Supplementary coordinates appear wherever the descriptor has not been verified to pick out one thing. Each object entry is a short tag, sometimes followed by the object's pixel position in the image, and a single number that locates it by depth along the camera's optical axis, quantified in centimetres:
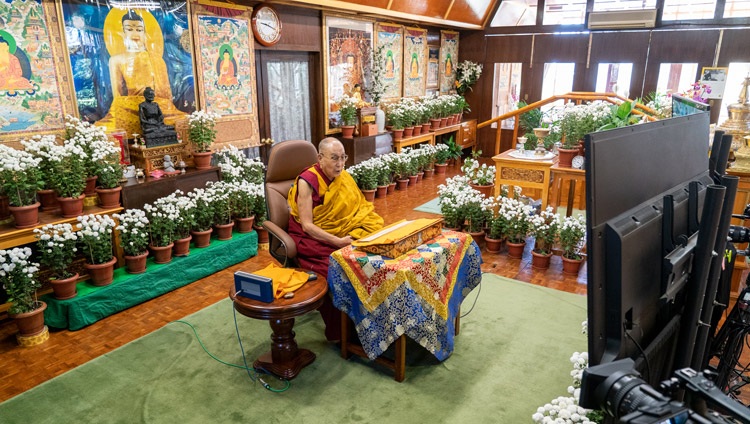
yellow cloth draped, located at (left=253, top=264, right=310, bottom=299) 268
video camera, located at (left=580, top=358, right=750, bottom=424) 70
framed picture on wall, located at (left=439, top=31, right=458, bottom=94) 952
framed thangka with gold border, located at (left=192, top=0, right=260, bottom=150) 509
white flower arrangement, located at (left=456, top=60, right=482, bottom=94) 988
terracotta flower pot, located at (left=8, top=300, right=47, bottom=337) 319
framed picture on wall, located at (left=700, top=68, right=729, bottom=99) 758
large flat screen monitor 86
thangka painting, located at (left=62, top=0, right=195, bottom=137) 409
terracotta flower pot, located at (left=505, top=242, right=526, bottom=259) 470
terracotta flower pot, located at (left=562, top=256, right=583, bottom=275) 431
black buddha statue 447
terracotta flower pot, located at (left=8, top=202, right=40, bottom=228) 339
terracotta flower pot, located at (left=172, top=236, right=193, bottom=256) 416
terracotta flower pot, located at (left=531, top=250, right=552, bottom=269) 448
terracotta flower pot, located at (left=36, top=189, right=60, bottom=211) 379
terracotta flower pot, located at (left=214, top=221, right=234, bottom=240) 455
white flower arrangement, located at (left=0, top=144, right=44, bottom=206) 326
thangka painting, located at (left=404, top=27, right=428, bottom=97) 841
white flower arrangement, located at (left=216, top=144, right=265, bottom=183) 500
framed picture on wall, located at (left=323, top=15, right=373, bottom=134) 667
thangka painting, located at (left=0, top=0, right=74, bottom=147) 361
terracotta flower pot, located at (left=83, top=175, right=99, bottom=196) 387
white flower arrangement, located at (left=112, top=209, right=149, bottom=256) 382
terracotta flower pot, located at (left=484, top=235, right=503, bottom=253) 484
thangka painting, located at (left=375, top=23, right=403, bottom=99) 775
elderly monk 327
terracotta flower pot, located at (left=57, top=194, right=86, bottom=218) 362
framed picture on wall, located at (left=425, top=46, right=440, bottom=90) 916
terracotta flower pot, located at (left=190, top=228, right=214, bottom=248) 434
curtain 614
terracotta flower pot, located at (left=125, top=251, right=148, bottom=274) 382
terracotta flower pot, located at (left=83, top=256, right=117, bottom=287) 359
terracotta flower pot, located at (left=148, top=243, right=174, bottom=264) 402
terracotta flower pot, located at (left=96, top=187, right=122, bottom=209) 389
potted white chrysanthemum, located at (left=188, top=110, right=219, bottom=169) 476
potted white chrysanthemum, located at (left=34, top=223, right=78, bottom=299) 336
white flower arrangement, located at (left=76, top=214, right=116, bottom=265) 351
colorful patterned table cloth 263
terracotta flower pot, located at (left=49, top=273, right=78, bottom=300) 340
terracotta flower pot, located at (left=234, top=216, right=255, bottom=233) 476
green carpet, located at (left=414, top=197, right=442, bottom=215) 619
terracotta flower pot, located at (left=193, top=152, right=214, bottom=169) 483
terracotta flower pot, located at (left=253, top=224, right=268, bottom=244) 505
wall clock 555
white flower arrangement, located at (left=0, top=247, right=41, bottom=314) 310
